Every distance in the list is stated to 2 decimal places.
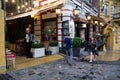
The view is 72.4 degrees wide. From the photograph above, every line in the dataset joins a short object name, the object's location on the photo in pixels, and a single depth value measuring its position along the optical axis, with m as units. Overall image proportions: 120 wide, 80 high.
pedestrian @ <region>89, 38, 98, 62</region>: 4.89
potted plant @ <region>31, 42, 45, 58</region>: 4.88
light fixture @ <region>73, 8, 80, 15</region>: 5.44
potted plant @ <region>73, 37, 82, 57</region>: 5.01
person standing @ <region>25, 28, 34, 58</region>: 5.05
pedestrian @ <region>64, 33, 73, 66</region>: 4.46
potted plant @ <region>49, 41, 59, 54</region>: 5.35
